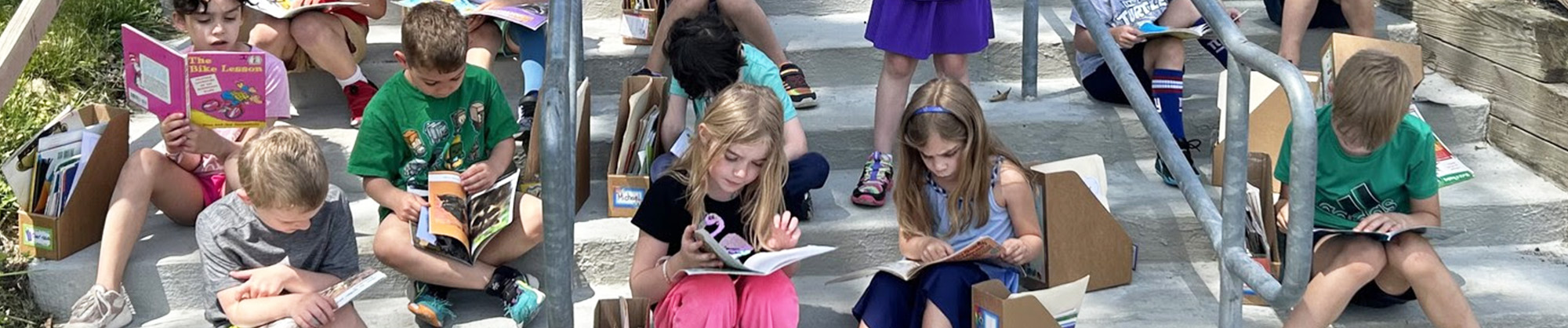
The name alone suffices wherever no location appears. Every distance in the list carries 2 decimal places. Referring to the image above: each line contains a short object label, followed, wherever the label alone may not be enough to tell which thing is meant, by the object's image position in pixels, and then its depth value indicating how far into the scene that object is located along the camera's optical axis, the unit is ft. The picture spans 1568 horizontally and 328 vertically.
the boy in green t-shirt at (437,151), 12.62
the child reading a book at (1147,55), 14.89
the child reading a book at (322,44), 15.10
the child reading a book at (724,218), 11.60
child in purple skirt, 14.51
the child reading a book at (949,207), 11.85
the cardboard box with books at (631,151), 13.42
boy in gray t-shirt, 11.32
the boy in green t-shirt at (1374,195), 11.91
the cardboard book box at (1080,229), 12.81
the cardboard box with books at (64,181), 12.94
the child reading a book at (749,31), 15.46
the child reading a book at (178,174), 12.68
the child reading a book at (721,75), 13.17
